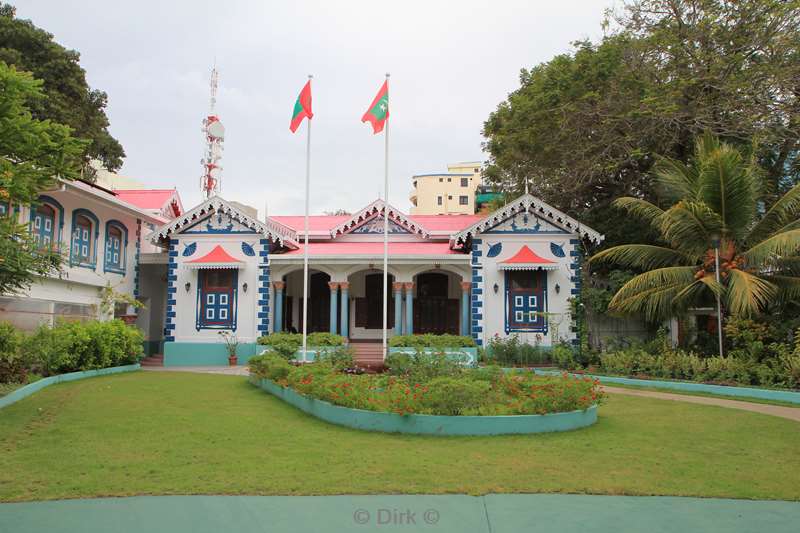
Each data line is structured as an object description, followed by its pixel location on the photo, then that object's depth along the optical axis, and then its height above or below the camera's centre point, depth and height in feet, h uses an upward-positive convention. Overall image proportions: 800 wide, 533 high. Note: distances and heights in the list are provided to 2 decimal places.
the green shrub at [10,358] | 45.50 -2.53
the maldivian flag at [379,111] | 61.82 +19.80
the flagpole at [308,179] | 63.72 +14.37
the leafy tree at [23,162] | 34.19 +8.90
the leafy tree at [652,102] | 60.44 +21.87
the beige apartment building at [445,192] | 251.39 +50.06
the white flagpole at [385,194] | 64.59 +12.72
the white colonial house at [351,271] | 73.10 +6.04
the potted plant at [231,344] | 72.81 -2.26
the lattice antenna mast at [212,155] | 109.70 +27.80
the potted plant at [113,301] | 69.99 +2.19
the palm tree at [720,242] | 53.78 +7.33
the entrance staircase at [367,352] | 72.28 -3.00
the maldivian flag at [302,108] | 63.26 +20.41
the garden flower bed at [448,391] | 31.60 -3.32
